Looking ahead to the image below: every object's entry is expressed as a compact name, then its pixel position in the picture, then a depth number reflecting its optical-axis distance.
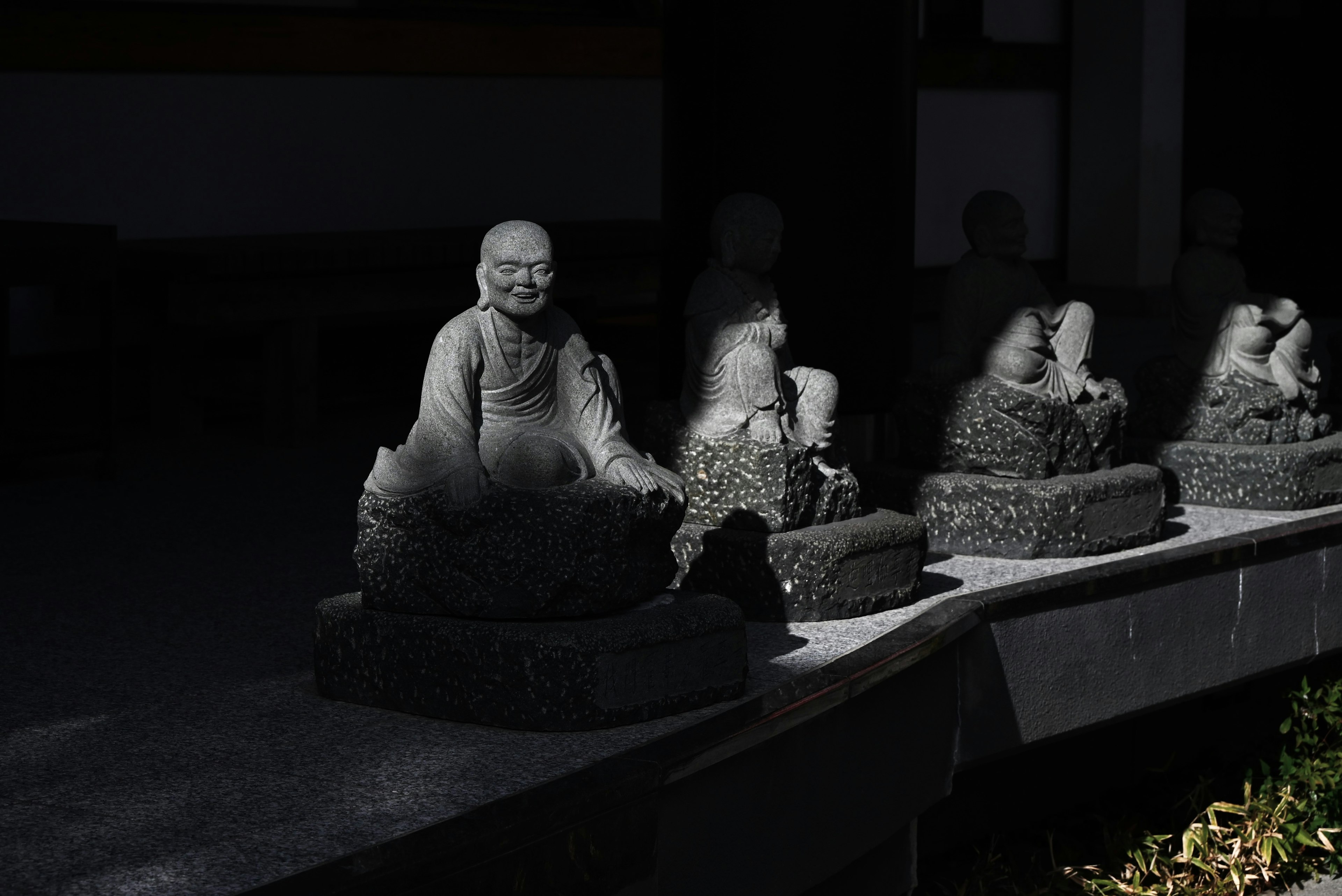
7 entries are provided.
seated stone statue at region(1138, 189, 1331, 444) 6.38
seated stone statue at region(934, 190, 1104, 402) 5.87
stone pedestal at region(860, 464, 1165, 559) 5.68
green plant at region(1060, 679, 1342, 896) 5.55
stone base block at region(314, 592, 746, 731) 3.94
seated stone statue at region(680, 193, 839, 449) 5.09
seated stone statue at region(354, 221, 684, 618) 4.04
